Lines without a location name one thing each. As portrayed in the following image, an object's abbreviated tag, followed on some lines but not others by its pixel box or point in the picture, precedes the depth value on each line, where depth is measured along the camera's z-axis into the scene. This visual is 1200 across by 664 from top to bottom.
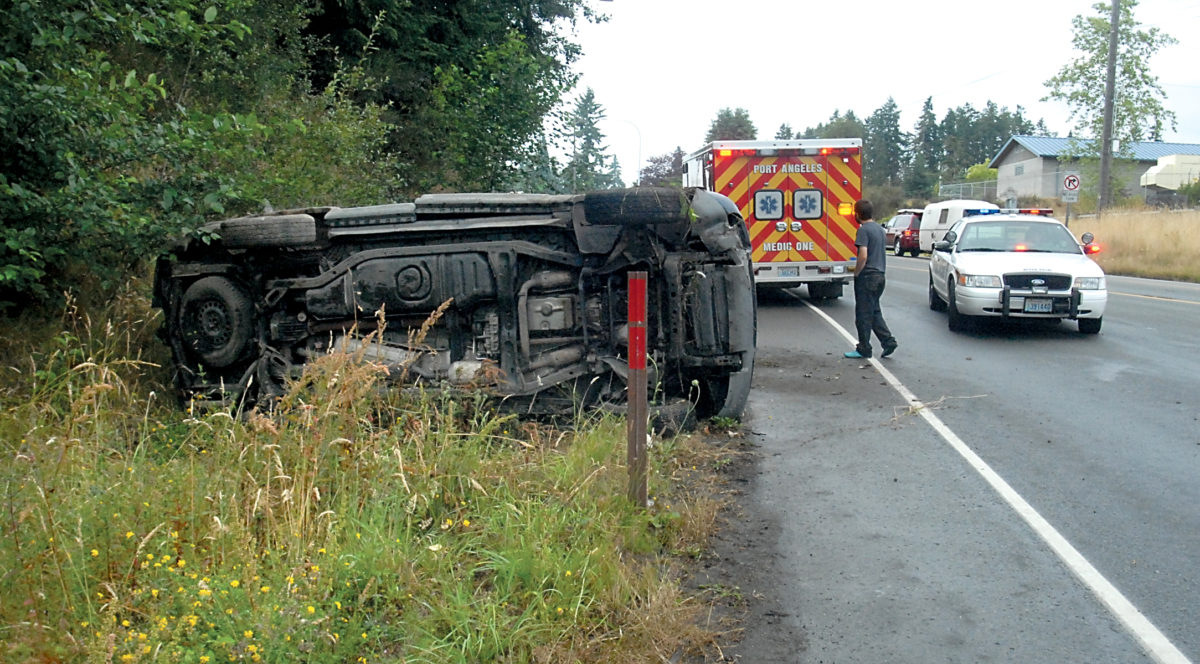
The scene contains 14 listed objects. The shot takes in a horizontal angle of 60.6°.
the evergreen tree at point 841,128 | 110.44
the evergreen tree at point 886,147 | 121.75
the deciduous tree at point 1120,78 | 42.12
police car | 13.85
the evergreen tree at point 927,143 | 121.16
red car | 40.09
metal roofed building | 72.00
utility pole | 33.44
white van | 35.06
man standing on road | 12.25
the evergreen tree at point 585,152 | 16.22
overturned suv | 7.49
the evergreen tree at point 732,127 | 70.19
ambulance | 17.77
